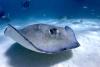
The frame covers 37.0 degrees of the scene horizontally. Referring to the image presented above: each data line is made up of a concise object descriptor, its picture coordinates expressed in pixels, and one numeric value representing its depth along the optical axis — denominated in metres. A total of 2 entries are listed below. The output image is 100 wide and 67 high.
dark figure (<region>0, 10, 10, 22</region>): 15.64
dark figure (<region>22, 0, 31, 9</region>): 13.47
